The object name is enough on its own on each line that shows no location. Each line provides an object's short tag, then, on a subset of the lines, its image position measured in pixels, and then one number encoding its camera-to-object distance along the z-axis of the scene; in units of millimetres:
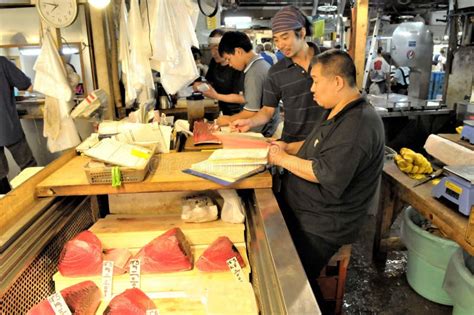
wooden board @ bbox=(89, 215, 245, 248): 1681
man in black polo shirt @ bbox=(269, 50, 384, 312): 1640
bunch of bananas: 2766
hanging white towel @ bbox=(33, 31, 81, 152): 2689
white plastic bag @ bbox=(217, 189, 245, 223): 1778
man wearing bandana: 2471
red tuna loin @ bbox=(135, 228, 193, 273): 1511
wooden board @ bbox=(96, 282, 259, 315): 1292
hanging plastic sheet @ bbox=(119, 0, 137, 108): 2933
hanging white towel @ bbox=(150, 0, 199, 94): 2674
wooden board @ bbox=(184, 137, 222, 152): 2205
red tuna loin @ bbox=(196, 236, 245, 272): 1524
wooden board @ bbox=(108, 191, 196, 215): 1990
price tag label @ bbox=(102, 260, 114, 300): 1437
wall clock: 2633
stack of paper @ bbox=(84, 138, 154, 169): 1597
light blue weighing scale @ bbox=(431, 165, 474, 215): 1967
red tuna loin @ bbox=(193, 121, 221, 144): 2279
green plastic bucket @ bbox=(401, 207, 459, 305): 2574
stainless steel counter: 912
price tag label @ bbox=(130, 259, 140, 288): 1465
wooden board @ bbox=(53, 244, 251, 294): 1456
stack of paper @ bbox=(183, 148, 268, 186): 1610
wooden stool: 1982
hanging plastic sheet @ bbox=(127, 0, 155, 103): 2766
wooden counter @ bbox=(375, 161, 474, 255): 1944
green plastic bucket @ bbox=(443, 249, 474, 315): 2076
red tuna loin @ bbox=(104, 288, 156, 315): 1277
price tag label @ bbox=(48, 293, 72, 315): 1247
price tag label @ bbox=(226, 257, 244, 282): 1481
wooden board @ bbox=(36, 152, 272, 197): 1581
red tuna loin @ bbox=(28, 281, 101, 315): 1240
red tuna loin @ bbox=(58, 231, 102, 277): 1479
